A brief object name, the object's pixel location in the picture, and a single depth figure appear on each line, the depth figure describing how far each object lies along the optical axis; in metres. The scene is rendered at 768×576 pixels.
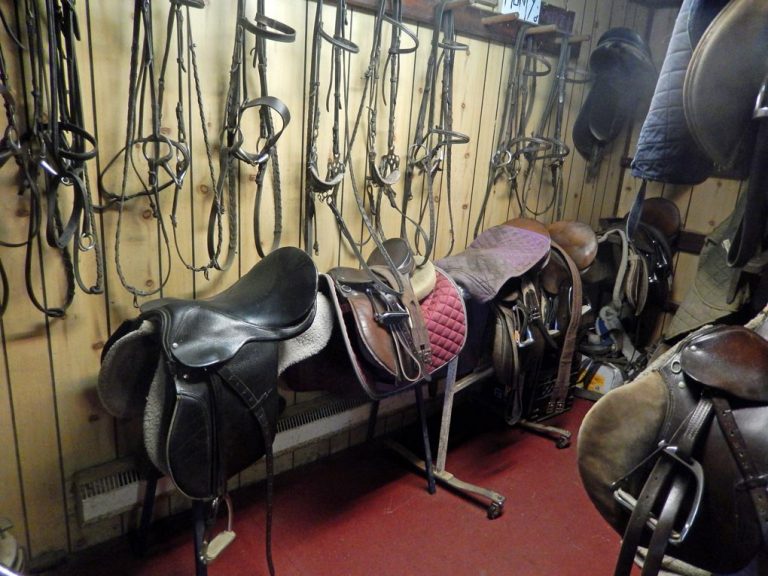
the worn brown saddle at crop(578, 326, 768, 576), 0.85
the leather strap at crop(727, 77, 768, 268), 0.77
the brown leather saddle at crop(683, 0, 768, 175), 0.77
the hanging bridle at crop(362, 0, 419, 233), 1.67
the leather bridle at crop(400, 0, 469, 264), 1.85
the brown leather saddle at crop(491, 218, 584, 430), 1.91
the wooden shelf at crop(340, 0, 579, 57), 1.79
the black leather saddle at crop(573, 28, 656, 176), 2.43
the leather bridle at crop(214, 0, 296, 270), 1.35
